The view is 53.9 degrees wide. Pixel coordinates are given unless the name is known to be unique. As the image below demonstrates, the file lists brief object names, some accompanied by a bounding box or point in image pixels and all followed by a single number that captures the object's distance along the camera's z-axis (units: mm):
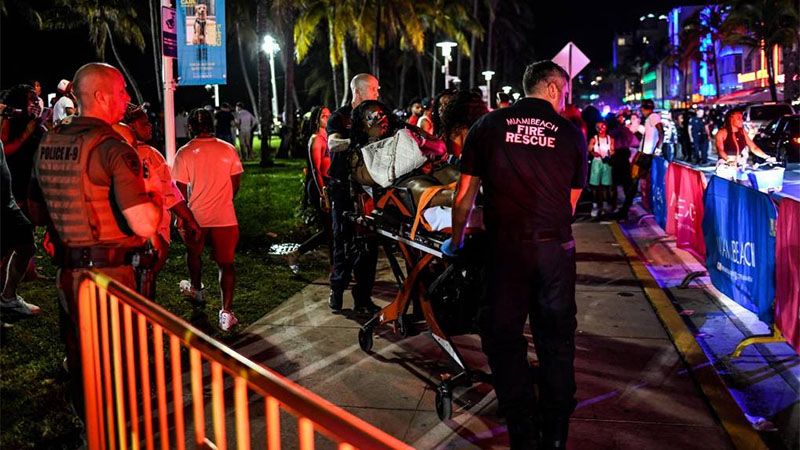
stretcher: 4812
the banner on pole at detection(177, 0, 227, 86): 8547
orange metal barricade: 2055
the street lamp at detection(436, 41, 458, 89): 28162
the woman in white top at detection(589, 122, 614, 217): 13953
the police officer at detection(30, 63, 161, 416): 3957
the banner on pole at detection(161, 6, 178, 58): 8172
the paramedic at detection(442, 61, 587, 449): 4105
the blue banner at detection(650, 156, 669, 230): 12141
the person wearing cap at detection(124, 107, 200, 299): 5680
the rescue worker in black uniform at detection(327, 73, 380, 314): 7180
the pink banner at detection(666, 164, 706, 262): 9133
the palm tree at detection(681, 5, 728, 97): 75812
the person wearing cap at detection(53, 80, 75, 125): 12977
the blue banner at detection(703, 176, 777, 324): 6176
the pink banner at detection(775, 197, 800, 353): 5617
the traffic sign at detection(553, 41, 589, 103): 13195
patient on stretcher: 5117
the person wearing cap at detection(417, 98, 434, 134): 9977
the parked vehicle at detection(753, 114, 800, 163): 23734
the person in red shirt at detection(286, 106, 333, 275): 8312
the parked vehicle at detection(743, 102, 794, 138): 29016
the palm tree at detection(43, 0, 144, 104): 33906
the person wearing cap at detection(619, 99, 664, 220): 13859
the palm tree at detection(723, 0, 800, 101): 49906
